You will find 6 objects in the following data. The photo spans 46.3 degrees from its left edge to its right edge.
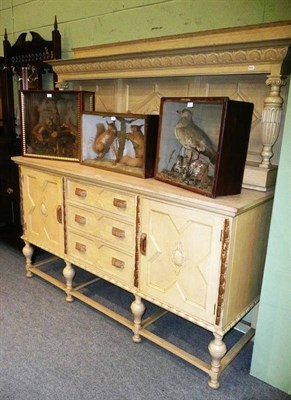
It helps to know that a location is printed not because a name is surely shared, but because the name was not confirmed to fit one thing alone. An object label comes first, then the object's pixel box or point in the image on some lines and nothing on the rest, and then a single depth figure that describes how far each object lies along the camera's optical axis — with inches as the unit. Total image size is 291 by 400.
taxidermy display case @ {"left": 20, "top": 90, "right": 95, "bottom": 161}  88.7
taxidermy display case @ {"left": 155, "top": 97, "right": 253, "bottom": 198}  56.8
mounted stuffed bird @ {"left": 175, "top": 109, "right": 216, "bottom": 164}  59.9
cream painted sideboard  58.2
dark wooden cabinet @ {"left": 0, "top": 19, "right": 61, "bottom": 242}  108.1
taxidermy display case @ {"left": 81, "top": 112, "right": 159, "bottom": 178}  70.8
